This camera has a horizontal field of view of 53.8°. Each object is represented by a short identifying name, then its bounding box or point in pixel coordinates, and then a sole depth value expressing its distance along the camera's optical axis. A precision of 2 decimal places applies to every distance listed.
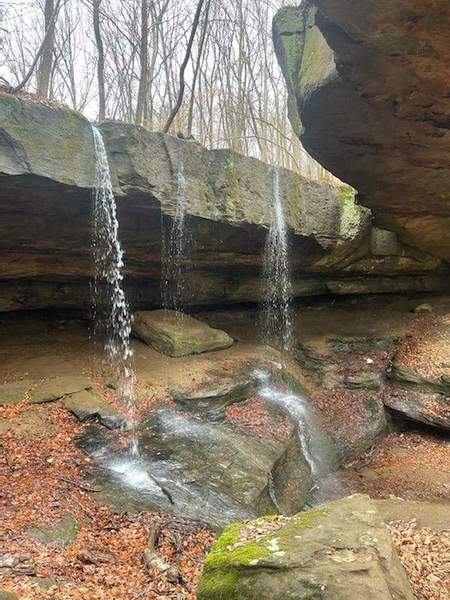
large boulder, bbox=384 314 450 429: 9.67
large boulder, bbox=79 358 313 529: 5.54
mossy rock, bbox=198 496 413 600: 2.67
